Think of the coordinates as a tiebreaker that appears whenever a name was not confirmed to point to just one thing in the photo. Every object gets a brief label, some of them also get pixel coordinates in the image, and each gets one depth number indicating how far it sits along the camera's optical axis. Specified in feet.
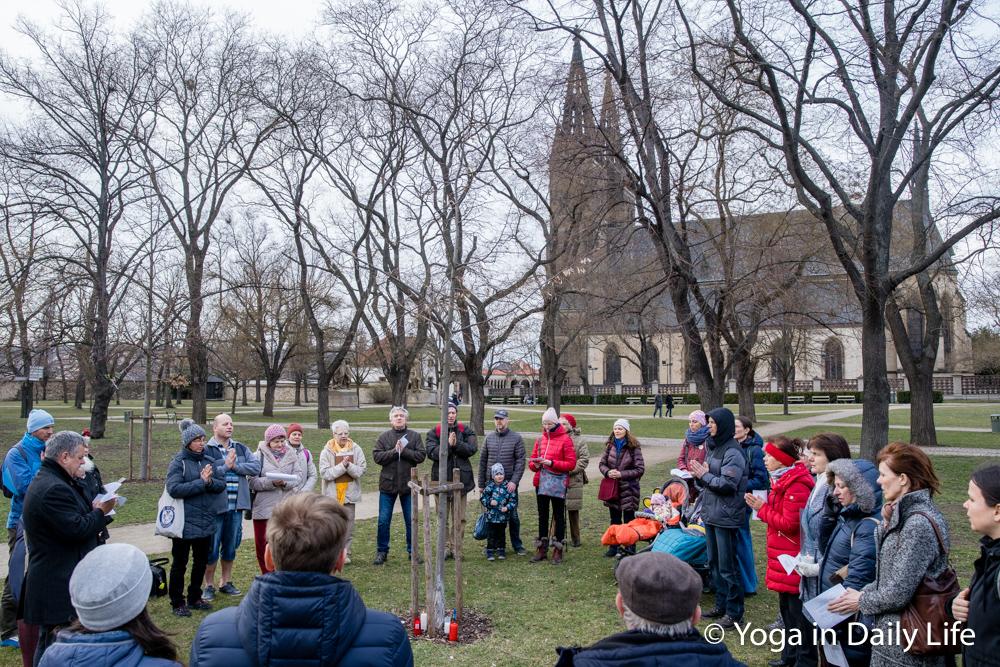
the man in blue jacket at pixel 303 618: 7.72
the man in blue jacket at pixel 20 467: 19.12
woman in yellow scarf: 27.94
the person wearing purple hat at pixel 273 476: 24.70
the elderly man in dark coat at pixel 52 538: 14.17
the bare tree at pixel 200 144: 79.36
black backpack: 21.95
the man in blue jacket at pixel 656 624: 7.36
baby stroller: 22.39
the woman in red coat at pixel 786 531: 16.75
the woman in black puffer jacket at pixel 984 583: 9.83
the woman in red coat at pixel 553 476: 27.76
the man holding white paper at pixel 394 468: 27.78
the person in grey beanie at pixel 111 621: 7.65
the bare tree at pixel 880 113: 38.60
